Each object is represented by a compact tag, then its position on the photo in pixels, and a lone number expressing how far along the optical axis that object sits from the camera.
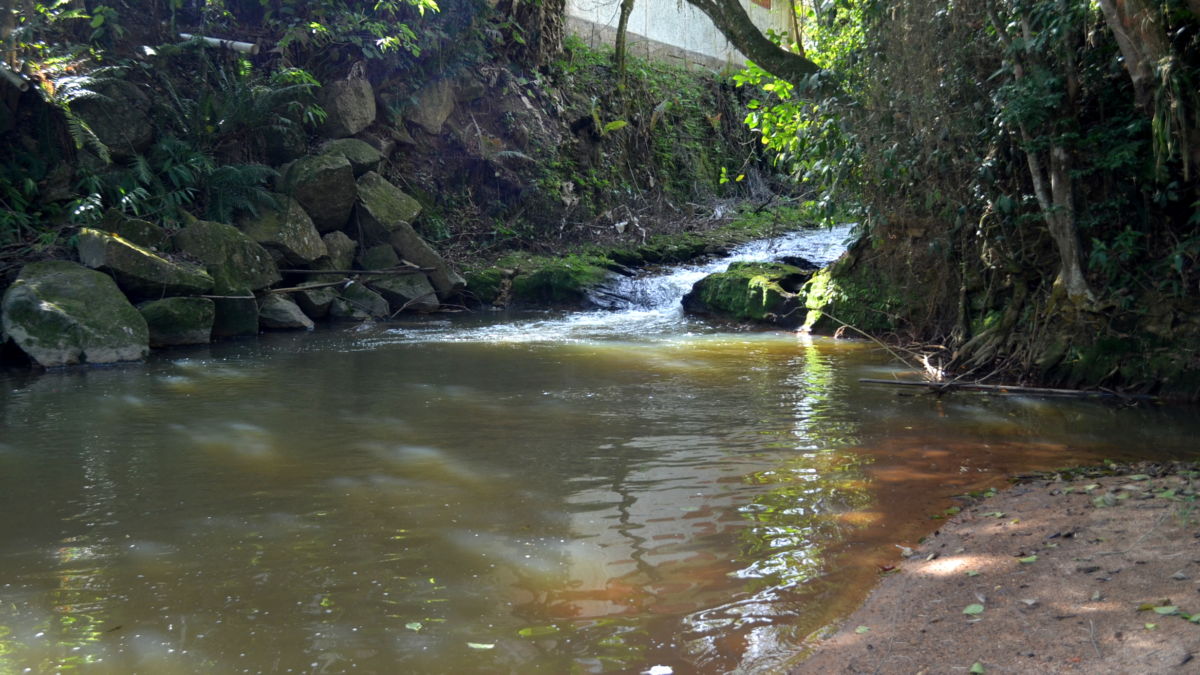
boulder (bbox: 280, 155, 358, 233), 13.21
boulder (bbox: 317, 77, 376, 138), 14.73
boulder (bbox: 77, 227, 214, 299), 10.04
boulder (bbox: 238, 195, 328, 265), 12.44
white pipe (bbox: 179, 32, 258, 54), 13.86
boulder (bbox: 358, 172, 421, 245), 14.09
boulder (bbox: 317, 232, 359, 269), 13.41
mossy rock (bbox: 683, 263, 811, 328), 12.60
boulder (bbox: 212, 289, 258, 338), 11.18
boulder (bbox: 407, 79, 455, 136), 16.39
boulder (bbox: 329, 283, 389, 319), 13.09
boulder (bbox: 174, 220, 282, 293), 11.12
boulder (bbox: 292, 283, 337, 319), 12.66
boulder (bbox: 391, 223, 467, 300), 14.12
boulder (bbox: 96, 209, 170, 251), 10.86
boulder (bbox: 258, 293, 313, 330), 11.80
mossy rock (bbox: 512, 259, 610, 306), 14.84
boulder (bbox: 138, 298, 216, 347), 10.14
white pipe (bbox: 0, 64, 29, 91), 10.44
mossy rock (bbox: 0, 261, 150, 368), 8.91
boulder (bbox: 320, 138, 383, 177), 14.07
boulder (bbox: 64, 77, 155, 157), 11.52
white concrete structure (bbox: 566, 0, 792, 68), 21.97
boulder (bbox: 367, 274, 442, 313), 13.70
